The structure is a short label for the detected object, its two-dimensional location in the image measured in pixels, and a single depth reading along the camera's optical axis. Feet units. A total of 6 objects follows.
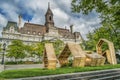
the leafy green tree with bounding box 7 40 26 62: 82.94
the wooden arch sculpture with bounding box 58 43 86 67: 29.03
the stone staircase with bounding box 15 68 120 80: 15.58
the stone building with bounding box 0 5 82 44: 117.52
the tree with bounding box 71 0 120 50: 16.78
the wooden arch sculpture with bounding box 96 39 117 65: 35.50
